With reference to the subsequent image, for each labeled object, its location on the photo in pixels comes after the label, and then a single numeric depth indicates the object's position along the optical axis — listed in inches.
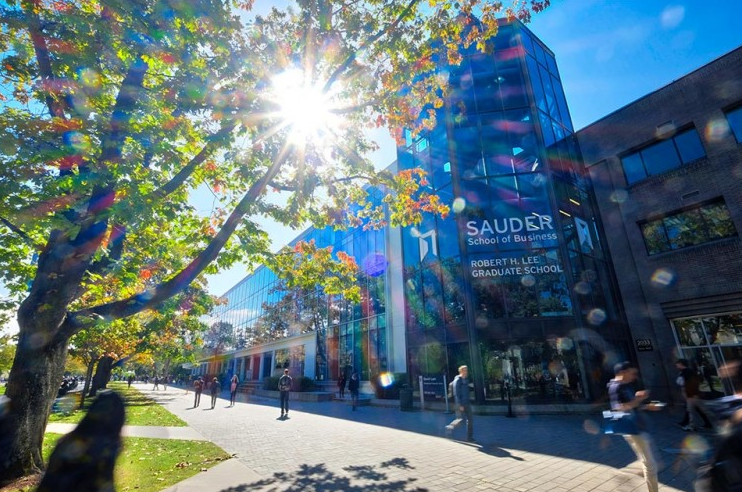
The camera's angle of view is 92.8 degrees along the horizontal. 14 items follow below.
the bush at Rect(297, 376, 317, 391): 943.7
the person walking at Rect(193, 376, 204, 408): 802.8
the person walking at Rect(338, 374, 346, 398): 822.4
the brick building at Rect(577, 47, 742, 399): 526.3
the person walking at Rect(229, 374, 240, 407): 788.0
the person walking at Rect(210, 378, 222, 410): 744.6
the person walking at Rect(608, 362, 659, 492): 177.9
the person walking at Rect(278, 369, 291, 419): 548.7
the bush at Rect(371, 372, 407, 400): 718.5
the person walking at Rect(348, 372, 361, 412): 625.7
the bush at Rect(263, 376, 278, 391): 1039.2
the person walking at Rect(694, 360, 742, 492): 100.4
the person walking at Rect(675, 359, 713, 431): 327.3
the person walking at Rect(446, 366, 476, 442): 331.0
